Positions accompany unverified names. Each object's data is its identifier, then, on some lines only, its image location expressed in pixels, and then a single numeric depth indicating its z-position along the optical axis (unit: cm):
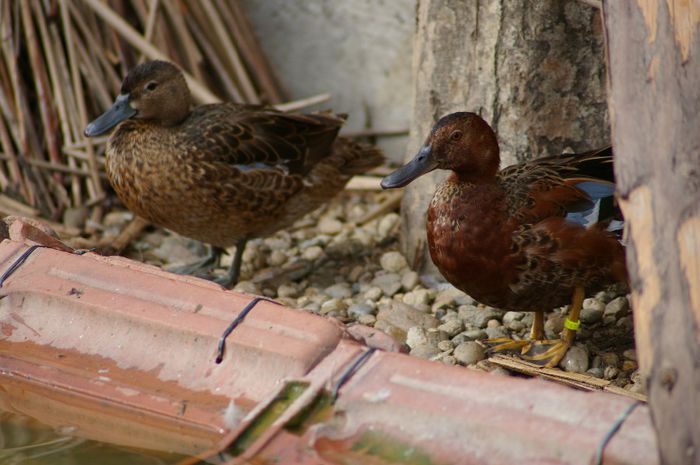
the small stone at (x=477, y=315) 775
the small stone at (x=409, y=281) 846
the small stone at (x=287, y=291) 863
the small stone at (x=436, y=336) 730
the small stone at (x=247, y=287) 859
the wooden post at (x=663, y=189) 401
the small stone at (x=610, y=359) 691
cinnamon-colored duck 655
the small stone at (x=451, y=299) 807
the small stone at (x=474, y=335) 740
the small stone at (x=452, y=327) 751
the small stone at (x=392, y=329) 742
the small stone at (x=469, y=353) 696
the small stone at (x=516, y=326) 771
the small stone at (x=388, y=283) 844
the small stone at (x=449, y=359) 694
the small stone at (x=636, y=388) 643
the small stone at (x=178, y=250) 966
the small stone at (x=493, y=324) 770
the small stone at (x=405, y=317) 761
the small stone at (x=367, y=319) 779
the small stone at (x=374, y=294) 834
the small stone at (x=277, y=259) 937
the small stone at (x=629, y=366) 683
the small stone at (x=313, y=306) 816
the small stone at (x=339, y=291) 854
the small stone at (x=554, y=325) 759
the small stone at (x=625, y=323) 747
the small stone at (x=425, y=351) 705
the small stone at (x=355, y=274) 891
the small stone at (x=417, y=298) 814
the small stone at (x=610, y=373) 678
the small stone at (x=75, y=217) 973
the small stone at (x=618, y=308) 763
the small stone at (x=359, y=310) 798
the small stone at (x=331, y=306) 805
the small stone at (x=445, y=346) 716
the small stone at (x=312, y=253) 940
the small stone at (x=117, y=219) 989
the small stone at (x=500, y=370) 681
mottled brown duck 837
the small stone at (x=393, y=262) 887
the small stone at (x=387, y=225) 963
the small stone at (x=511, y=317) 781
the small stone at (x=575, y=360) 686
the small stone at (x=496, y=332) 754
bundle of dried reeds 995
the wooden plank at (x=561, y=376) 639
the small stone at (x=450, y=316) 777
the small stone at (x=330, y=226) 995
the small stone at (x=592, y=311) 762
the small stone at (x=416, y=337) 726
